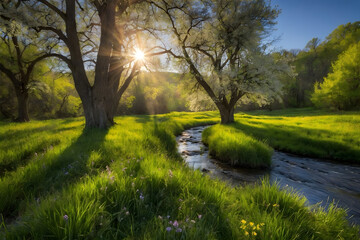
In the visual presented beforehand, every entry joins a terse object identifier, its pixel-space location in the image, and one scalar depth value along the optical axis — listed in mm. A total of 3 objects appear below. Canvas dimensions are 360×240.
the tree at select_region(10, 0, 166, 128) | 9469
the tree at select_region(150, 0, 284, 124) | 13094
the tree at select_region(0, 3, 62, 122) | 17156
